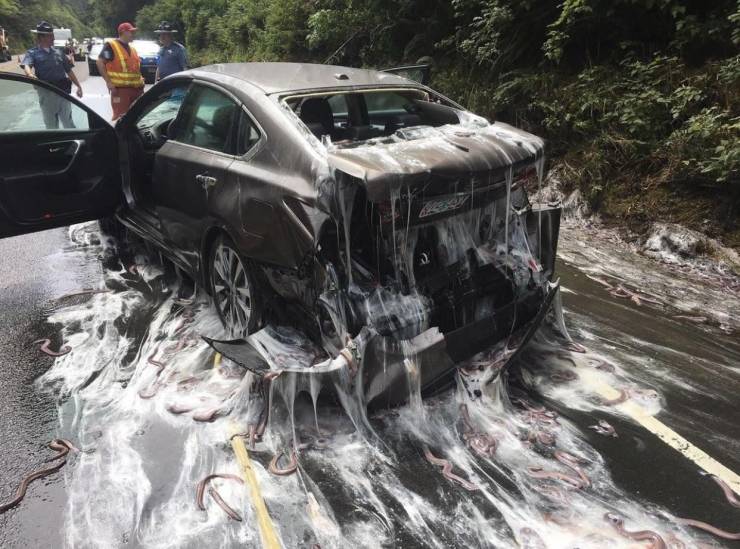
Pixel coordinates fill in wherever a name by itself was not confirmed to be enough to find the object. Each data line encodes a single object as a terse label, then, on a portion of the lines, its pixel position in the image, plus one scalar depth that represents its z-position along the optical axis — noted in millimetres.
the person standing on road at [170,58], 8953
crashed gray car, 2971
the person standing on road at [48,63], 8289
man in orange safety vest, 8062
